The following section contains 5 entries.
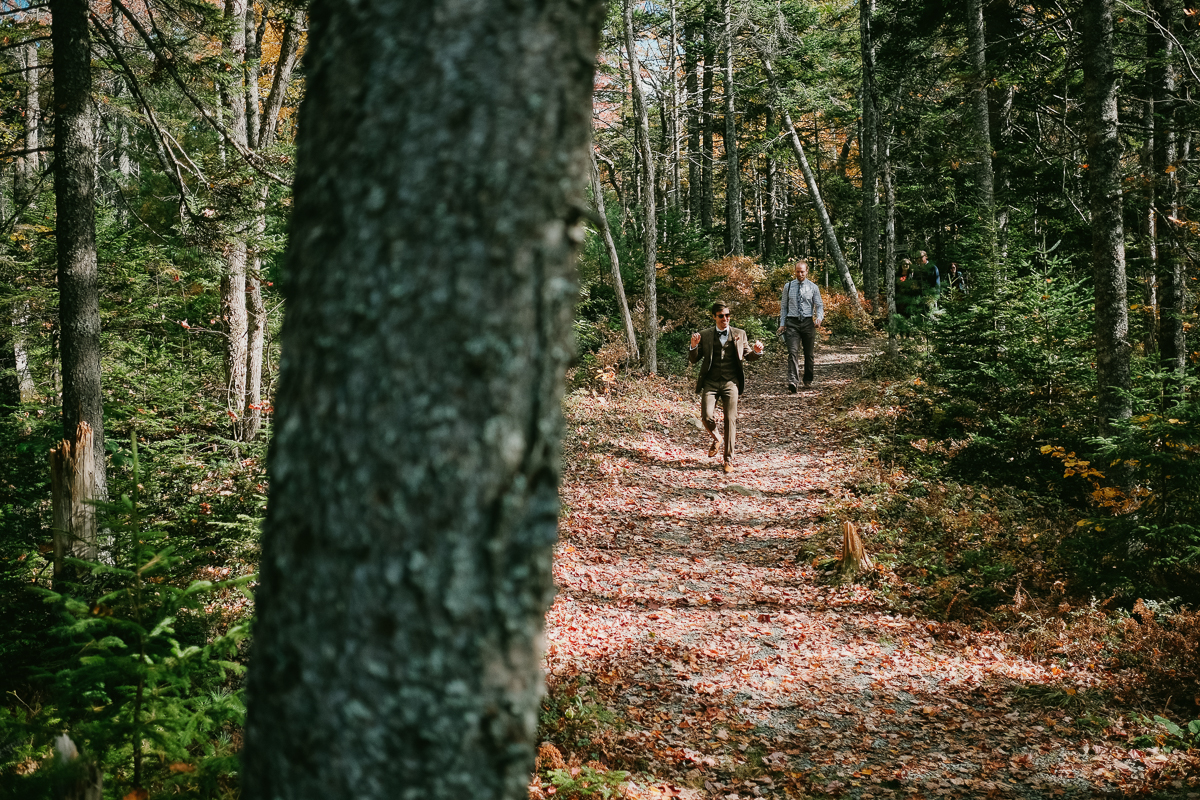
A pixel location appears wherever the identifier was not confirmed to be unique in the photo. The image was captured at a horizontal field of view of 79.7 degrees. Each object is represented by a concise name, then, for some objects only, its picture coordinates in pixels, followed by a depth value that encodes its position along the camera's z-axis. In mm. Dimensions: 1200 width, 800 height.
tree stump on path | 7734
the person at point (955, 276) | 16912
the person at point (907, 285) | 18438
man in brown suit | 10562
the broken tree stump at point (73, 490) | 5902
